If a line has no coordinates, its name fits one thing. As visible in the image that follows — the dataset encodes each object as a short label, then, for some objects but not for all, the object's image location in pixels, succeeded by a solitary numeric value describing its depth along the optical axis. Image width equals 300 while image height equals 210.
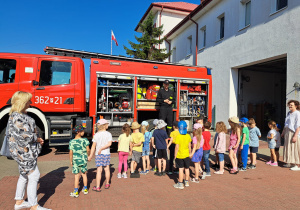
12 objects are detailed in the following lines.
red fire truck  6.25
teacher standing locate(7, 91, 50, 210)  3.01
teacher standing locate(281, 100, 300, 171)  5.65
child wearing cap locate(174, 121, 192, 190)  4.29
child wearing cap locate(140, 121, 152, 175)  5.31
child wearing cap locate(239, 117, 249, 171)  5.65
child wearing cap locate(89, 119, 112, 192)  4.09
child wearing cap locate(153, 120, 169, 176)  5.05
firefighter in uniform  6.79
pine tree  18.97
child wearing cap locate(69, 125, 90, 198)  3.76
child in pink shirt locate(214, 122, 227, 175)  5.28
